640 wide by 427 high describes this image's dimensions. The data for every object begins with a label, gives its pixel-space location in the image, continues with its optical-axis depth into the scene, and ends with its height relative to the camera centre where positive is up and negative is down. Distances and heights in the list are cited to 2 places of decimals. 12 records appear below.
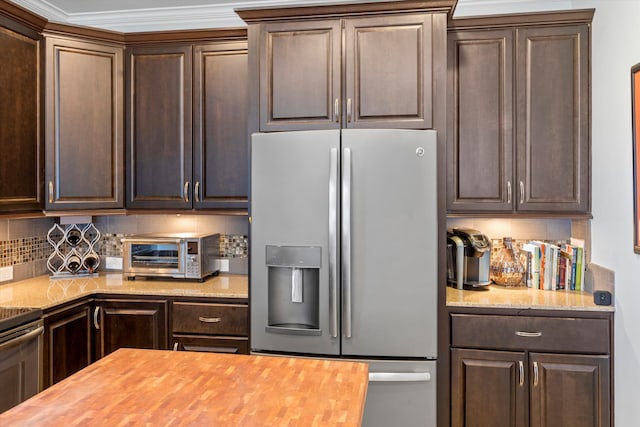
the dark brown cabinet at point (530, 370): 2.29 -0.78
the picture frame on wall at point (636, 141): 2.06 +0.32
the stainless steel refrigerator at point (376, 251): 2.25 -0.18
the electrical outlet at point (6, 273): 2.84 -0.37
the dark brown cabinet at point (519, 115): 2.58 +0.55
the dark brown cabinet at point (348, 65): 2.36 +0.76
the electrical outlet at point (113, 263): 3.36 -0.36
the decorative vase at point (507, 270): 2.76 -0.33
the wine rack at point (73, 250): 3.09 -0.26
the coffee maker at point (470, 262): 2.66 -0.28
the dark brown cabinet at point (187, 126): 2.87 +0.54
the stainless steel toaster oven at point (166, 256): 2.88 -0.27
